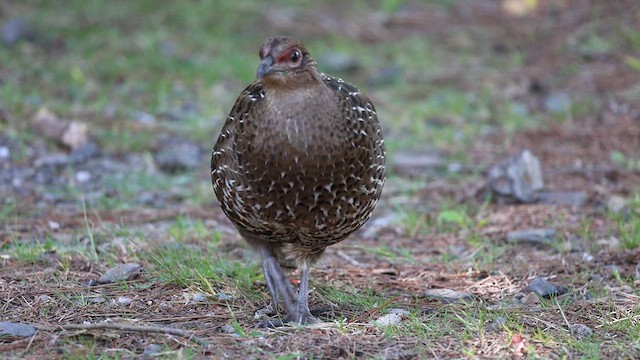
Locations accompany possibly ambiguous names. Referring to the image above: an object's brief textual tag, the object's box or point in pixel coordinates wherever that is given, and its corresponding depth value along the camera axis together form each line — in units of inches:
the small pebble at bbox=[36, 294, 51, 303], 354.9
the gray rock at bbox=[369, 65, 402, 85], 756.0
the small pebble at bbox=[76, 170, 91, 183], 552.1
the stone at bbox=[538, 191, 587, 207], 510.0
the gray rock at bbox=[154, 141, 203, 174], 576.4
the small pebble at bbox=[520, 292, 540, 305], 367.9
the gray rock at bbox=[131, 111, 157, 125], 651.5
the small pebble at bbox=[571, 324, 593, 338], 328.8
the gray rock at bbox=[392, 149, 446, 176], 581.9
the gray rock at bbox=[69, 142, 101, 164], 574.2
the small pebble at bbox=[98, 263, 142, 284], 382.6
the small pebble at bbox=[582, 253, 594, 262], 422.6
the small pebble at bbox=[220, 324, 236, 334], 335.0
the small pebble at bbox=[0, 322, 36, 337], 318.3
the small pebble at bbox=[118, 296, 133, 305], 360.5
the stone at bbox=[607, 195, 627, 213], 482.6
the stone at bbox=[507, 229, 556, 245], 454.0
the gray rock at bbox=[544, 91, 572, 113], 681.0
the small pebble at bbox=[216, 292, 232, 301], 367.9
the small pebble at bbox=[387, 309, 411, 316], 349.4
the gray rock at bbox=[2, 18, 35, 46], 766.5
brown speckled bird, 334.3
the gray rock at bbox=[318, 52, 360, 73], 766.5
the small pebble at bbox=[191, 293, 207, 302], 364.5
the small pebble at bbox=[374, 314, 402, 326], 335.9
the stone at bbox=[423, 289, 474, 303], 376.8
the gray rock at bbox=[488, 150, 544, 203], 510.6
